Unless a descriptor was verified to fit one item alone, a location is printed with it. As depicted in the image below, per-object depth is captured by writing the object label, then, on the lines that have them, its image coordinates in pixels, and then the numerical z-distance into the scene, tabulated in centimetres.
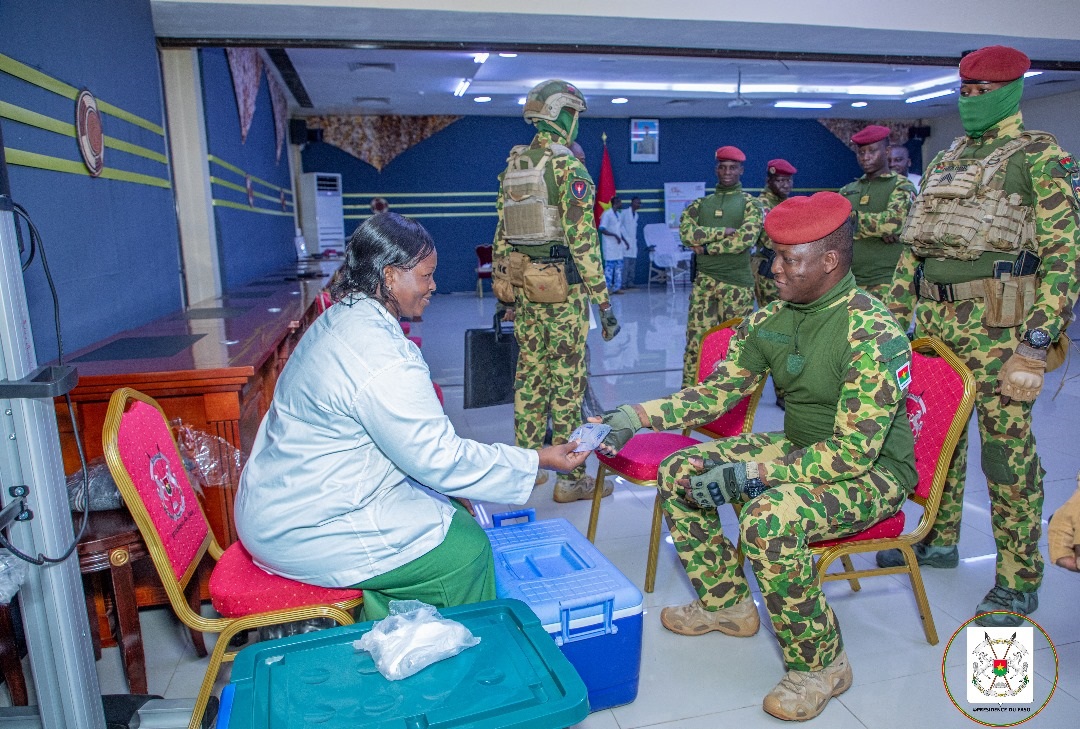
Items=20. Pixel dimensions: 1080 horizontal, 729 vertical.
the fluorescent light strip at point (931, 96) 958
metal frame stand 132
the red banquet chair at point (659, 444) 238
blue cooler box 165
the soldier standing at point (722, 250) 454
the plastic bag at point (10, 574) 130
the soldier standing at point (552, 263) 325
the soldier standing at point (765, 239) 504
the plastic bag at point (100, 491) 199
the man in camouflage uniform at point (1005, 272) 209
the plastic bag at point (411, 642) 116
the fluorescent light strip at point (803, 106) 1081
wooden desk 212
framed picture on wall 1216
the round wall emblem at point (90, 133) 260
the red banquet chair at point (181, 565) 149
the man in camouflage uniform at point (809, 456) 176
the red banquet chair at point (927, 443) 192
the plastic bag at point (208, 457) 218
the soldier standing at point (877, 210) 398
